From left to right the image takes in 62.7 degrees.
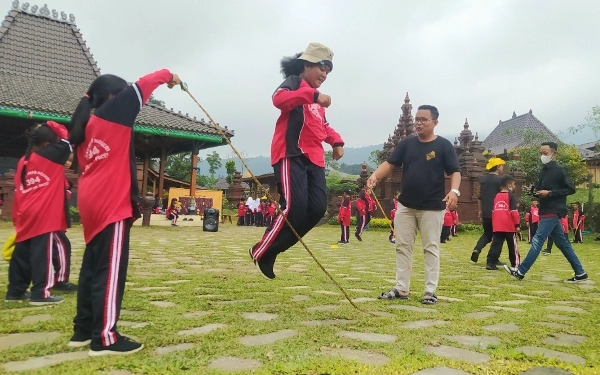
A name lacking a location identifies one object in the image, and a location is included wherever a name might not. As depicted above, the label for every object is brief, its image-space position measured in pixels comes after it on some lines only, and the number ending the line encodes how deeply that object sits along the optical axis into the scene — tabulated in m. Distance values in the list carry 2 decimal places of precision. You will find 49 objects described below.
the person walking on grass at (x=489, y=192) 8.36
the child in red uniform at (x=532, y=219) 16.42
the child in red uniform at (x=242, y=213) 28.51
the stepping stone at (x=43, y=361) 2.25
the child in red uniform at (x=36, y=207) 4.00
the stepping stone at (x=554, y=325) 3.26
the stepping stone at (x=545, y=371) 2.20
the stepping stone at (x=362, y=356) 2.32
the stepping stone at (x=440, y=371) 2.19
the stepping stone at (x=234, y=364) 2.22
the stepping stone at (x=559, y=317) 3.57
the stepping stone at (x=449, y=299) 4.28
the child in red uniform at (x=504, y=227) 7.68
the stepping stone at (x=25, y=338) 2.67
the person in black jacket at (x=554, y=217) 6.03
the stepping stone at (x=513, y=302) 4.16
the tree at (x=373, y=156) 62.17
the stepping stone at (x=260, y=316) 3.26
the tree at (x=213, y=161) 64.88
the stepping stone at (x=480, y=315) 3.51
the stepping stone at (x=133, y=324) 3.04
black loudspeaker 17.75
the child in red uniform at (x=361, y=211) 15.45
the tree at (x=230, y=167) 46.88
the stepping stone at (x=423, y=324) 3.13
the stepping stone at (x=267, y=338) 2.67
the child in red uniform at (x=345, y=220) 13.67
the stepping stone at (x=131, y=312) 3.42
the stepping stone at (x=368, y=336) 2.73
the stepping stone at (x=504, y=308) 3.83
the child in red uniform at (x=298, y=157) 3.97
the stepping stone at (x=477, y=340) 2.69
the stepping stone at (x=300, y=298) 4.04
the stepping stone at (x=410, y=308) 3.72
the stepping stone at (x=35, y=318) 3.20
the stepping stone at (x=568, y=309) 3.92
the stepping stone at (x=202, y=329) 2.84
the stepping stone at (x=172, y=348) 2.48
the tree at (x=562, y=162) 31.25
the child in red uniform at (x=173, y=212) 20.17
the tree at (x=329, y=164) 71.31
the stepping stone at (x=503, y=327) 3.09
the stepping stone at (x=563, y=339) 2.81
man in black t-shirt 4.32
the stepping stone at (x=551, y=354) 2.46
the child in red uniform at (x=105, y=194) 2.64
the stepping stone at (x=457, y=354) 2.42
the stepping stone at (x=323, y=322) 3.12
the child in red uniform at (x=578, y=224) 18.67
